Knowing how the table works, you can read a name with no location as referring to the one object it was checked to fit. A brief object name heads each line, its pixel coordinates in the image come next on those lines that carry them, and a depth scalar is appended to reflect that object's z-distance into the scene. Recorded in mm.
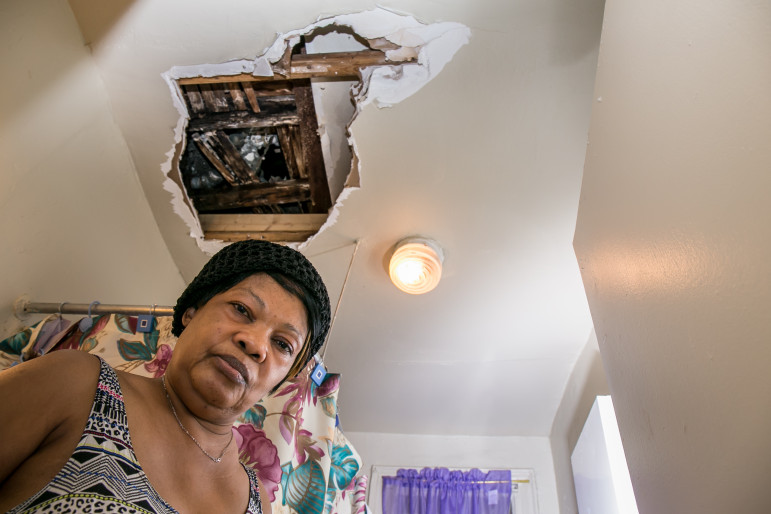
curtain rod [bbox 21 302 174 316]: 1450
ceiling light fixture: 1758
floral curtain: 1367
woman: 674
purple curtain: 2201
